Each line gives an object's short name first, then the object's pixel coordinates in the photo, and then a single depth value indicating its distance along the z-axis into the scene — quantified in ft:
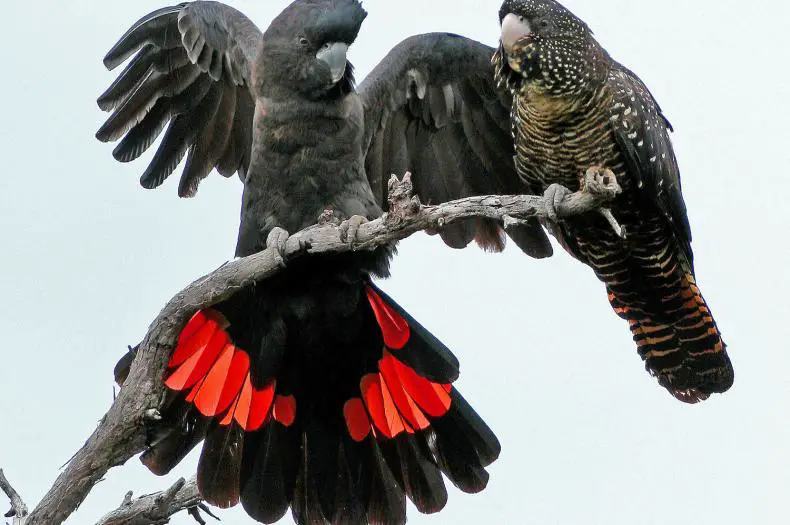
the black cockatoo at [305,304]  33.68
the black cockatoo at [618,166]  33.06
